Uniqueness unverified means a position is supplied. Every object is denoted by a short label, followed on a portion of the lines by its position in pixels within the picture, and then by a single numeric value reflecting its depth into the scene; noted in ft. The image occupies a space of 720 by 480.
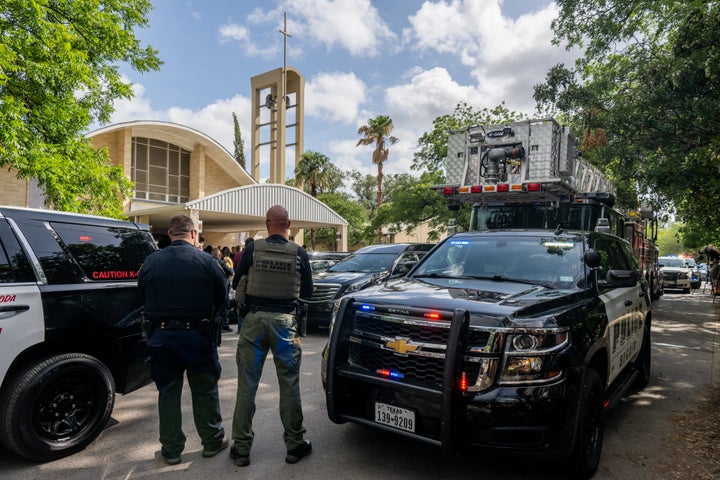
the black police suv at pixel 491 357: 9.14
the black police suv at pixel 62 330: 10.77
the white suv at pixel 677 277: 70.49
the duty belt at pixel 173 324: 11.12
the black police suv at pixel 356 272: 28.55
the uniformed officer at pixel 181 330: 11.13
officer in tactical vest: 11.43
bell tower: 118.73
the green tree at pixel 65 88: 26.23
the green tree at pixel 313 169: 115.75
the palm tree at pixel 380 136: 127.95
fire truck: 25.75
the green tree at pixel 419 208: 82.38
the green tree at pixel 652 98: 33.88
